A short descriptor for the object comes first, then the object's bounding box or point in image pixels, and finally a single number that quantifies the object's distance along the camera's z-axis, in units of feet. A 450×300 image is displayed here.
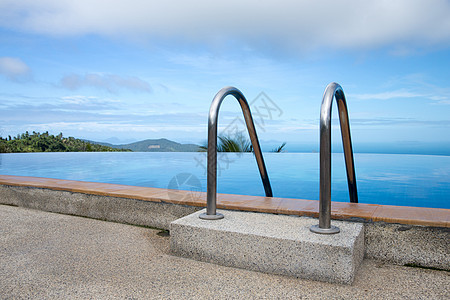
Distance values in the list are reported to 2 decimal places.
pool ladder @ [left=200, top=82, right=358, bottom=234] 5.96
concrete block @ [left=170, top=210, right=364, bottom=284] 5.54
